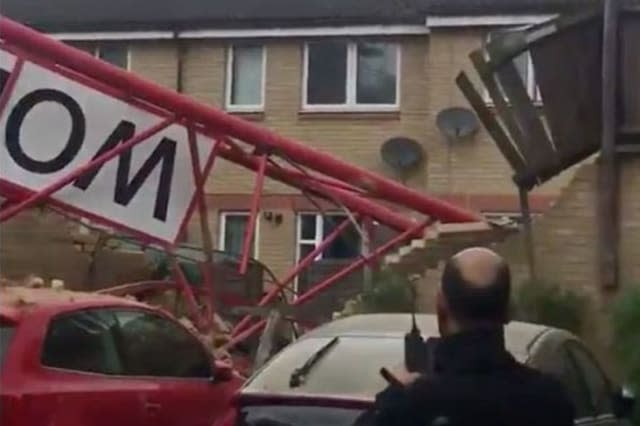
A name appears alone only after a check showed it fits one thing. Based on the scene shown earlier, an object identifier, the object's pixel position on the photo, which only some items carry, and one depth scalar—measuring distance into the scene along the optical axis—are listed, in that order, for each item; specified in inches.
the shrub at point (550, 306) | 537.0
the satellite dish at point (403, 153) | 1090.1
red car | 365.1
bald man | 178.2
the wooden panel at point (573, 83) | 545.3
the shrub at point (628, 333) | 487.8
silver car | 328.5
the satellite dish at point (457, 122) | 1069.1
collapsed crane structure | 571.8
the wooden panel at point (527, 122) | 560.7
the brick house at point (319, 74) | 1080.2
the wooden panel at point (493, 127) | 550.9
